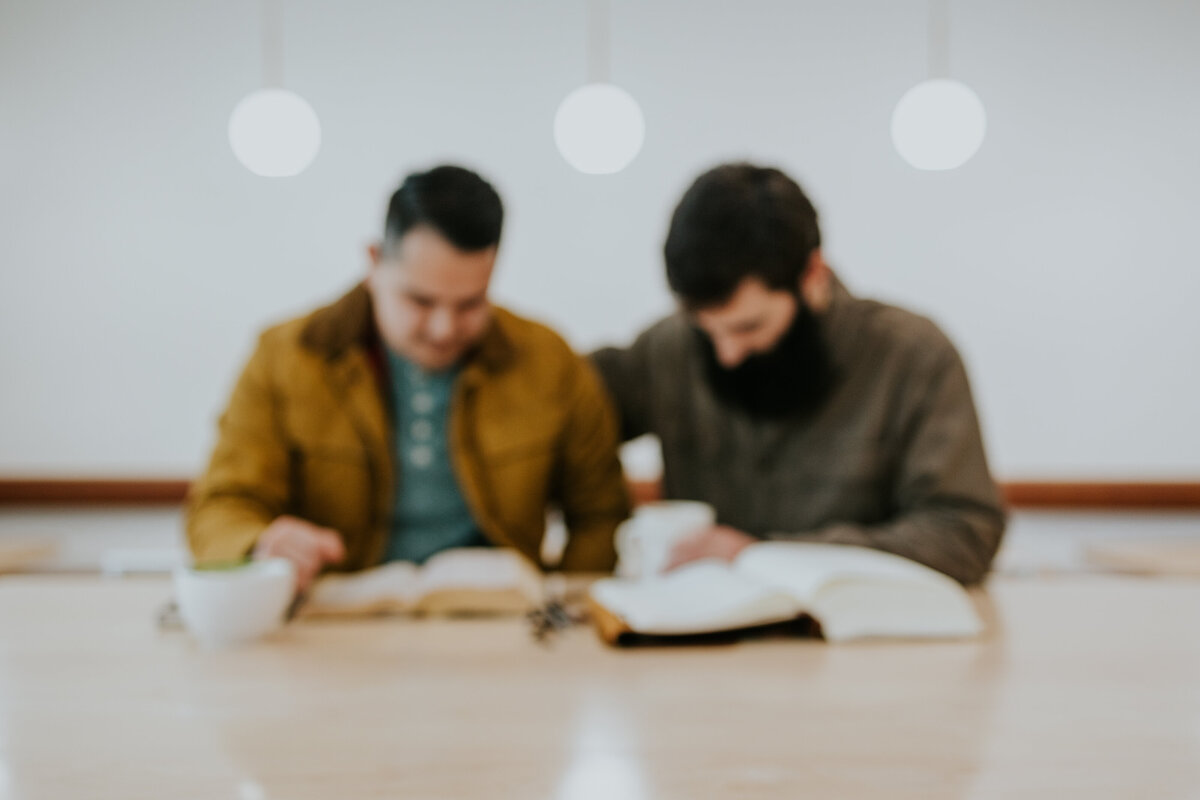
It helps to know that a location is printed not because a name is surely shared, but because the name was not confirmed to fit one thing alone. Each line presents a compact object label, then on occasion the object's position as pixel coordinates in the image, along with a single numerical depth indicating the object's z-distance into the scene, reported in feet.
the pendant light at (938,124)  8.65
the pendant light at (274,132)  8.38
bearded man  4.88
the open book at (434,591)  3.94
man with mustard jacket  4.96
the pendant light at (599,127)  8.51
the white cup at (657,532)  4.50
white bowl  3.38
